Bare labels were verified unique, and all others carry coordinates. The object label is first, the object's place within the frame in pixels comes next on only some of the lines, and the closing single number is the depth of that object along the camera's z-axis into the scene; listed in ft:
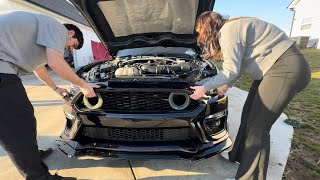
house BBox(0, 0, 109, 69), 18.32
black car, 4.38
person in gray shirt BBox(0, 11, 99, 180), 3.67
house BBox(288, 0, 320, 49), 41.08
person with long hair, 3.63
